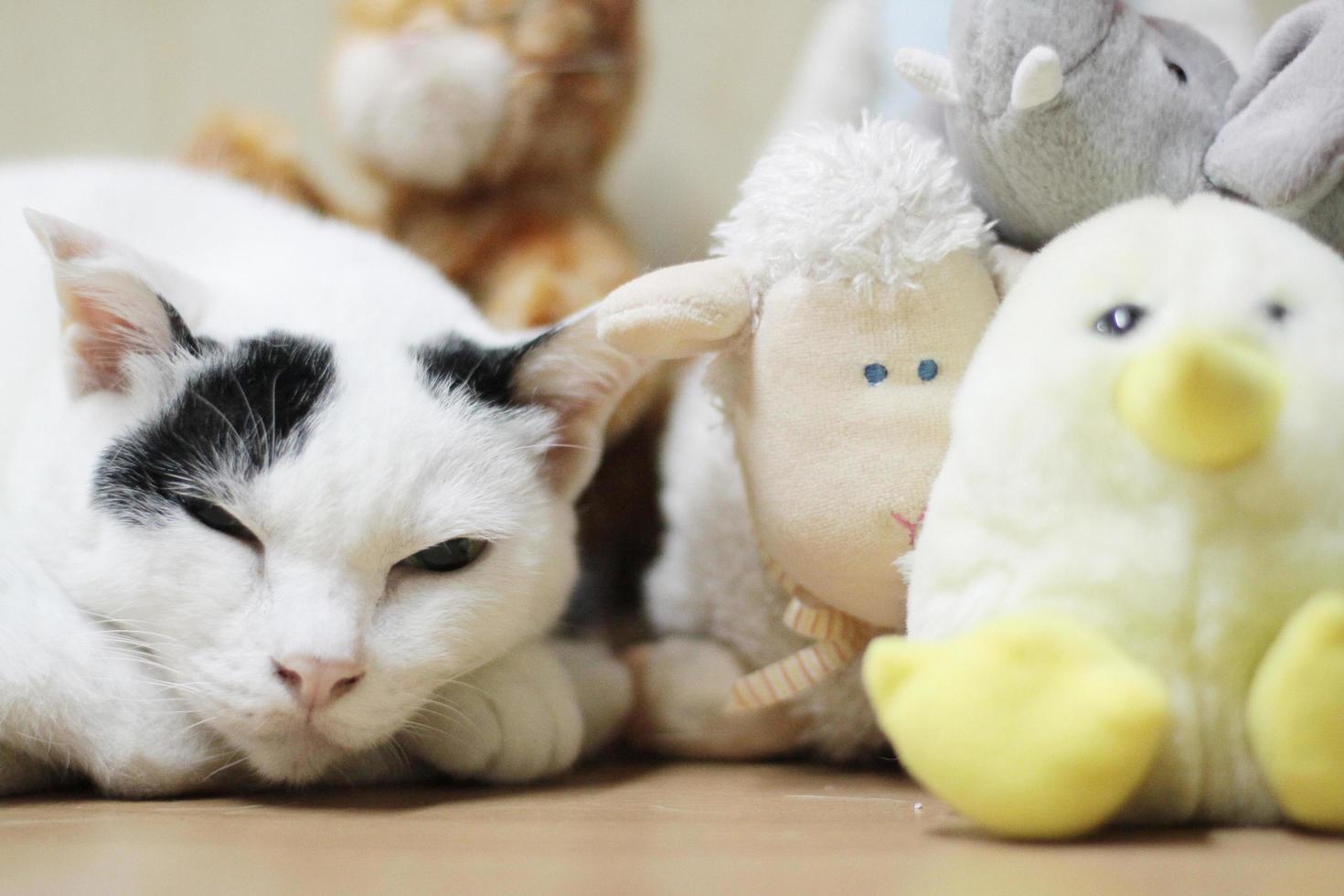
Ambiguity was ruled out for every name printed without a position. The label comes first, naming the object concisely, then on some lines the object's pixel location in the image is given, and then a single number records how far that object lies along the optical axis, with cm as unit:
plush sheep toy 46
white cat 47
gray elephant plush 45
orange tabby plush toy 62
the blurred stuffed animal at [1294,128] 44
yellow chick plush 40
